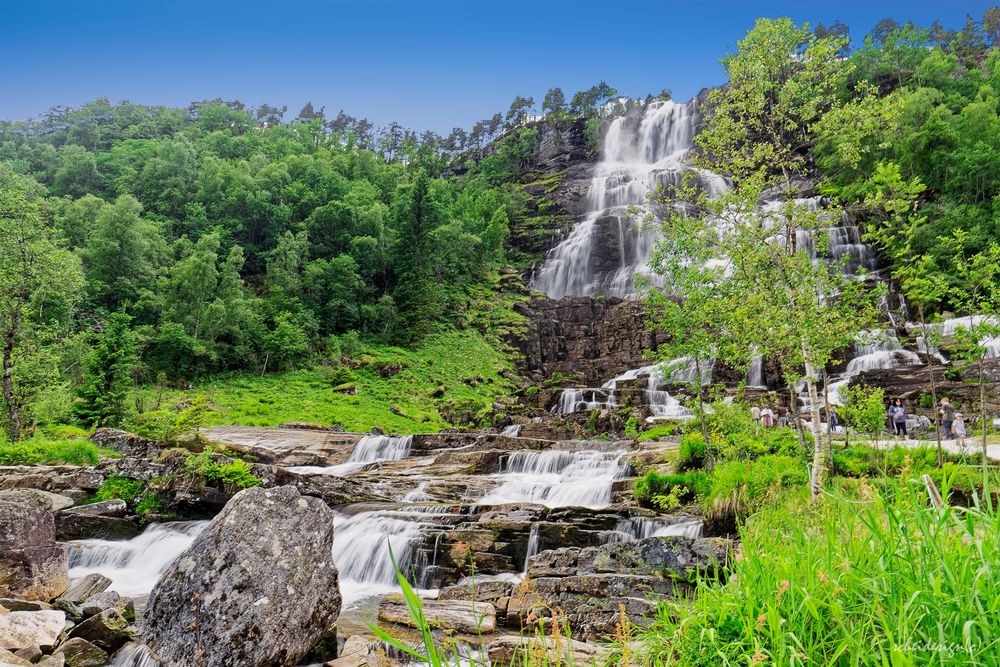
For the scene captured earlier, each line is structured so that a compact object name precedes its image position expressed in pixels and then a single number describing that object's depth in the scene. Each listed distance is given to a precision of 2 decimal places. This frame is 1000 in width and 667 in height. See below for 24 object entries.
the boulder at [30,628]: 7.09
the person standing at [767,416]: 20.27
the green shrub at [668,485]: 13.92
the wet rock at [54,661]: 6.72
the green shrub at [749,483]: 11.57
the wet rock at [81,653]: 7.16
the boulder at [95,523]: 13.67
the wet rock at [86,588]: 9.62
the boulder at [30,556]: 9.27
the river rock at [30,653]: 6.80
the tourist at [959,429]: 17.38
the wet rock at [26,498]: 9.88
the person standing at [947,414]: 18.69
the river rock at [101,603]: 8.43
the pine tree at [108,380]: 24.05
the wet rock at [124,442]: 18.48
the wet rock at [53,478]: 15.28
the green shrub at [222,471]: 15.20
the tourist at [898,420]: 19.38
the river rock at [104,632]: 7.58
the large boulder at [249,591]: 6.52
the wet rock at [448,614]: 7.50
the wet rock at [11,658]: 6.43
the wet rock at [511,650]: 5.78
